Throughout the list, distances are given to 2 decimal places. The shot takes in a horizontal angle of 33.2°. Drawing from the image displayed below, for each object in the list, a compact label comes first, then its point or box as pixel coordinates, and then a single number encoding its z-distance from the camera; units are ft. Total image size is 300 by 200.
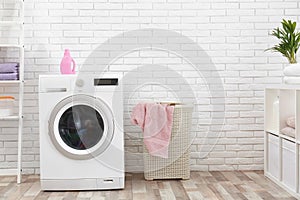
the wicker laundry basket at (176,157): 13.33
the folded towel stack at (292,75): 11.94
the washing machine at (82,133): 12.28
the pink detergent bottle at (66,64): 13.30
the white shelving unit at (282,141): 11.28
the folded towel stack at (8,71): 13.25
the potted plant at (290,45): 12.69
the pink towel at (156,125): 13.02
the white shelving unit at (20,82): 13.29
